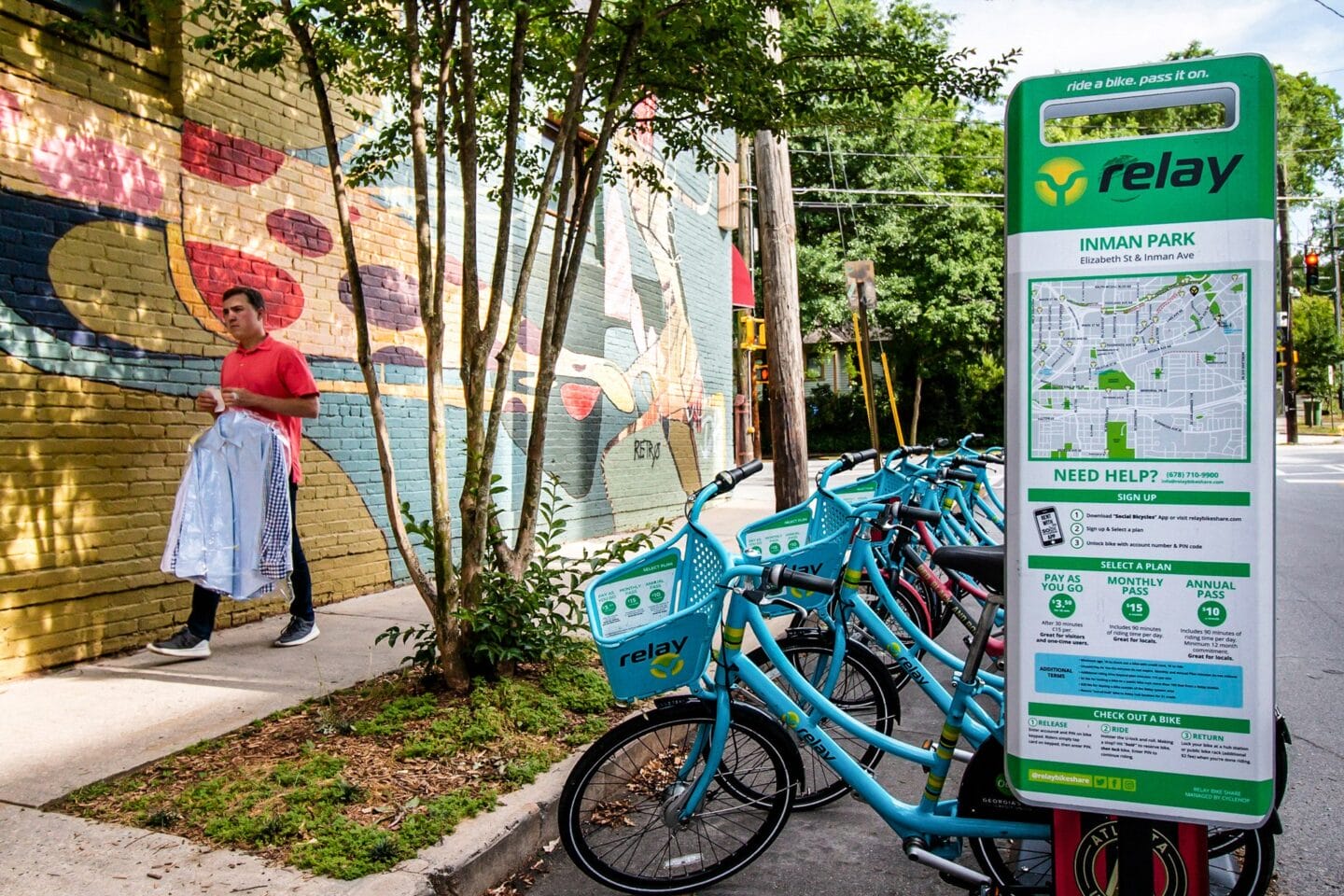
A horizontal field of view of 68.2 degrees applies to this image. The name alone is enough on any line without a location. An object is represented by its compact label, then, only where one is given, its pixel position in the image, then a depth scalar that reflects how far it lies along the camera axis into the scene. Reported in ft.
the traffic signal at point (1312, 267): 93.94
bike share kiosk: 7.24
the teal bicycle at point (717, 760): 9.51
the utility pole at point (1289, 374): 107.14
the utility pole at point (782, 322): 27.63
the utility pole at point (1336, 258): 180.14
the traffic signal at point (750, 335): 71.25
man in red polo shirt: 17.31
